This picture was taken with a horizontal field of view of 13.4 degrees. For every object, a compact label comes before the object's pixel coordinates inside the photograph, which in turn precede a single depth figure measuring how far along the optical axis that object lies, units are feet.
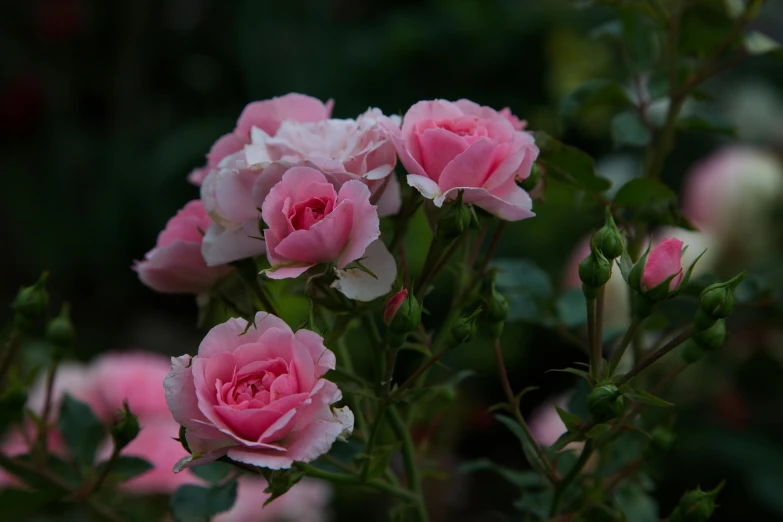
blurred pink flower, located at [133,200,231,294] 4.17
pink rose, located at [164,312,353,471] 3.90
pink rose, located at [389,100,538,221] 4.05
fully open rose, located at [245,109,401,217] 4.06
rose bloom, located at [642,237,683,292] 4.03
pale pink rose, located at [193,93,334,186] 4.22
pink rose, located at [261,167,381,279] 3.99
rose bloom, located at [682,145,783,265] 8.46
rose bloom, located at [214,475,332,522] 5.98
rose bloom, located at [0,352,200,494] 5.28
